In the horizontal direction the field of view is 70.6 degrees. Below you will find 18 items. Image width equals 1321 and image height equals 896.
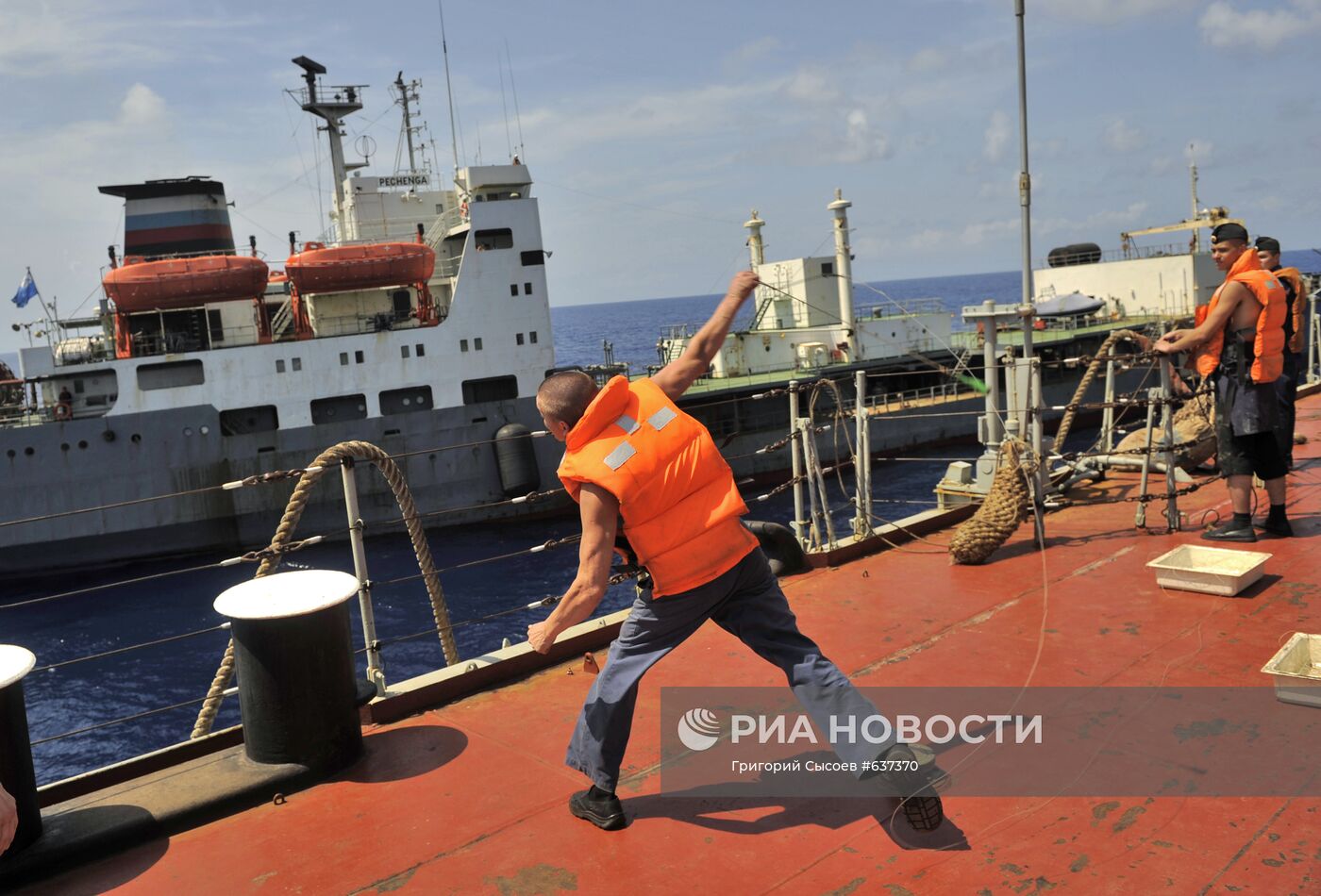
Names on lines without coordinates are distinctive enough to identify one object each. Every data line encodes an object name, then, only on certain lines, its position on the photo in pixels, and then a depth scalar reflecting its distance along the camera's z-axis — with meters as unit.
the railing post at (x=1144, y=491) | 6.07
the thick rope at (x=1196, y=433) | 7.51
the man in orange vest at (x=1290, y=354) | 5.41
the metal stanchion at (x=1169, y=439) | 5.58
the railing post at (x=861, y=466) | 6.06
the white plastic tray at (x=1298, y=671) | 3.37
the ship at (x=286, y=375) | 21.69
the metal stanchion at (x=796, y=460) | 5.71
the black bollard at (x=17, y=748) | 2.83
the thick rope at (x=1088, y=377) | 6.84
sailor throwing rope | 2.64
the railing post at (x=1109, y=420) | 6.76
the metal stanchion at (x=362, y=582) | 3.84
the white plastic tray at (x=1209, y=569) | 4.62
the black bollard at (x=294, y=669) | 3.30
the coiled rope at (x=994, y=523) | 5.62
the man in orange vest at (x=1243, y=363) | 5.22
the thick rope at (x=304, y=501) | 3.92
